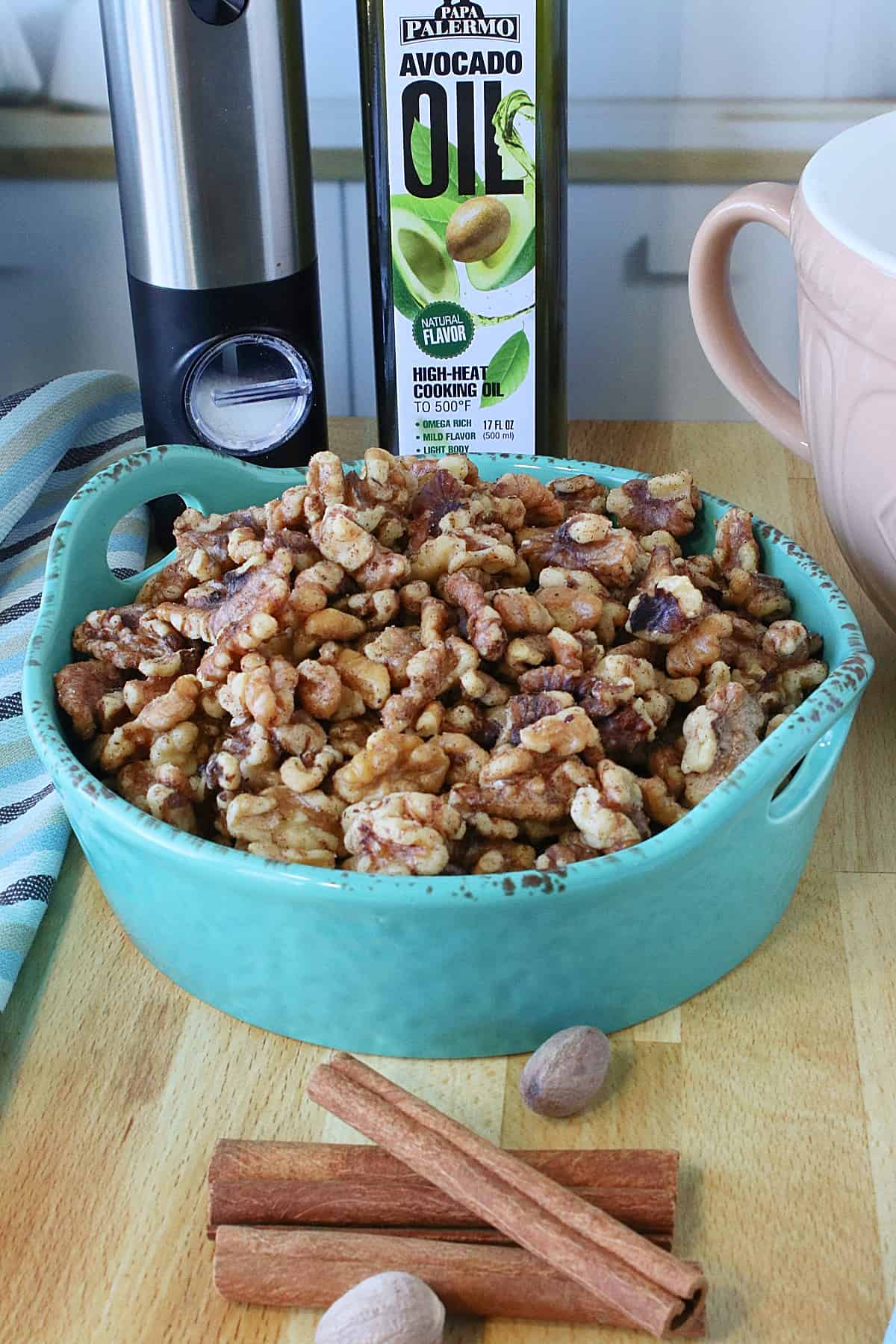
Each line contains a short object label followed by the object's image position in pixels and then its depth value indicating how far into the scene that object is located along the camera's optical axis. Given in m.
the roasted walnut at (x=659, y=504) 0.76
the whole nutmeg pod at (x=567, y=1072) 0.58
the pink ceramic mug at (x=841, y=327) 0.67
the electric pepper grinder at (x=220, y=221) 0.81
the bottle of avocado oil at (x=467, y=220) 0.84
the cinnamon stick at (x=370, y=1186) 0.54
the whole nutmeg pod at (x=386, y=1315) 0.49
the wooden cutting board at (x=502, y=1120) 0.53
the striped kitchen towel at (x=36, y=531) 0.72
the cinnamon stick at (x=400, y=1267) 0.52
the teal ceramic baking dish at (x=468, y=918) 0.55
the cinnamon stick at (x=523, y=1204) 0.50
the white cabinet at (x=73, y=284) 1.09
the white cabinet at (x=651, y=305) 1.07
